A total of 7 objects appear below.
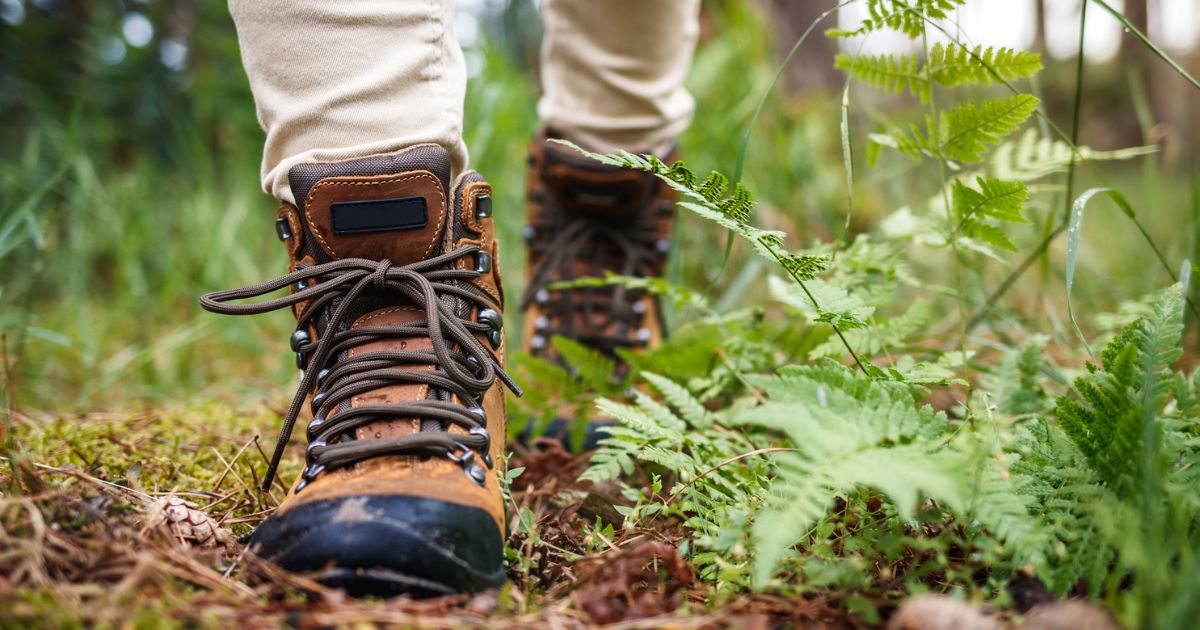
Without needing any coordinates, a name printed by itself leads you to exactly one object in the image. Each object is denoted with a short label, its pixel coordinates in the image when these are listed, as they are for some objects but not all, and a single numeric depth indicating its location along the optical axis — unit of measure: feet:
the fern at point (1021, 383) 2.61
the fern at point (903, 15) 2.40
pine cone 2.36
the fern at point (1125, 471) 2.11
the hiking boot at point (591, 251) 3.12
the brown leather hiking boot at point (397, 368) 2.25
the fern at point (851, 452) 2.09
